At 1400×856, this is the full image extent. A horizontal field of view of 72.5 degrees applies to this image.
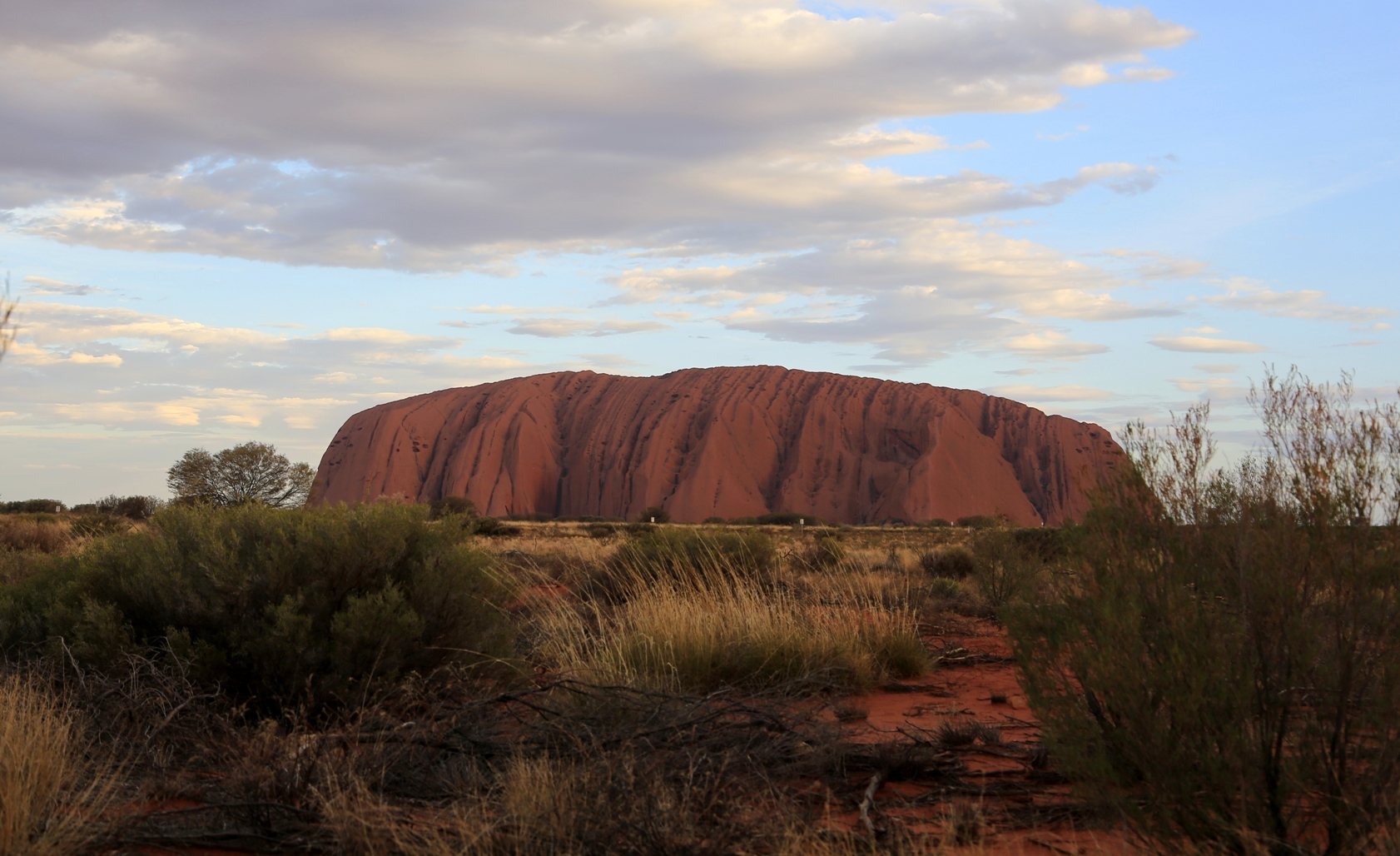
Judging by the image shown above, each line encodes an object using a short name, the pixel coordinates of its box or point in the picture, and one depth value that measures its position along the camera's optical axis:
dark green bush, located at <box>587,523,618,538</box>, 32.06
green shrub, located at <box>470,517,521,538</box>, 28.52
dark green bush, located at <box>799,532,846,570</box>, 14.37
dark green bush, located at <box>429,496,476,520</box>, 52.79
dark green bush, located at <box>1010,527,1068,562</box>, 16.61
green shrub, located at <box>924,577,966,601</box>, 12.10
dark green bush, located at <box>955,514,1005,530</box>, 12.34
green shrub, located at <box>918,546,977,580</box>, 16.47
